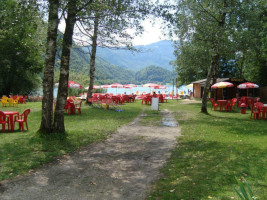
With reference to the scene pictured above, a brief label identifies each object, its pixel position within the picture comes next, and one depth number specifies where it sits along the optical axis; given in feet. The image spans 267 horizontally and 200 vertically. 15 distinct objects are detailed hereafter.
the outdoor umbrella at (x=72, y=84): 65.48
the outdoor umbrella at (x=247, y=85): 65.21
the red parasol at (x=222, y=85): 64.55
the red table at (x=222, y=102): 57.15
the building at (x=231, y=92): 84.58
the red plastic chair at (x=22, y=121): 28.28
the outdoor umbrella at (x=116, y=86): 95.86
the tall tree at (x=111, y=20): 24.85
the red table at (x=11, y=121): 28.13
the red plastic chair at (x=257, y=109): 40.99
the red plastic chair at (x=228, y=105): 57.26
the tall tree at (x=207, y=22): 43.53
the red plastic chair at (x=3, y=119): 27.07
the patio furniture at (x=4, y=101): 58.34
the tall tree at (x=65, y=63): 23.41
